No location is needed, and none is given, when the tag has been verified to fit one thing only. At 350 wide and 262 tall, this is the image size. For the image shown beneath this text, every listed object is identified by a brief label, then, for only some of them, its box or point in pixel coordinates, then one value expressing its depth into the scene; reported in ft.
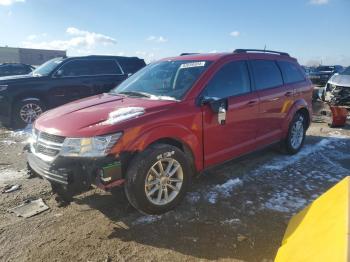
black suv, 27.86
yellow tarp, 7.37
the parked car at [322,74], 71.77
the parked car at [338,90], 33.19
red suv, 10.77
